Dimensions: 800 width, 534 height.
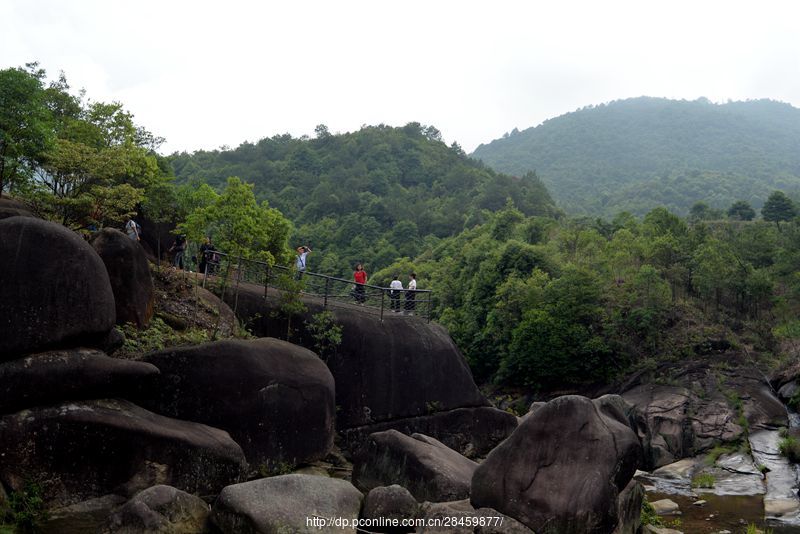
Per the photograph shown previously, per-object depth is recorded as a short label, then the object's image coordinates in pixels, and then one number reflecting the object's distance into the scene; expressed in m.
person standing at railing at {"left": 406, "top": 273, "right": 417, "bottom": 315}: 24.09
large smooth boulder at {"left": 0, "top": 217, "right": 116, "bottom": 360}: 13.53
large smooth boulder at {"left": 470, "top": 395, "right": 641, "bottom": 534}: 12.75
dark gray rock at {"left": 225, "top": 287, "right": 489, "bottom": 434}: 20.64
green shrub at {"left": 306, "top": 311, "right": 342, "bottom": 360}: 20.56
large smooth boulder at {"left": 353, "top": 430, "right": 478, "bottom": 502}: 15.57
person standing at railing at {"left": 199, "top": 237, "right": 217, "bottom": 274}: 20.48
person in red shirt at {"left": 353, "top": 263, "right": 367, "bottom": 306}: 24.81
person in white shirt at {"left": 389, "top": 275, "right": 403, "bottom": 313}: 24.54
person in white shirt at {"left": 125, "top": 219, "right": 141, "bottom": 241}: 20.53
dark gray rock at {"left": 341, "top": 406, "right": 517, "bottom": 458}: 22.25
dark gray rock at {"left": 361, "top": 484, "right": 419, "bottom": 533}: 13.81
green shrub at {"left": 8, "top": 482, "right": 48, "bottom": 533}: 12.15
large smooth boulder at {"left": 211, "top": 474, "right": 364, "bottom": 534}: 12.25
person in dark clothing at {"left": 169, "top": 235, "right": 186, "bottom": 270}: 22.22
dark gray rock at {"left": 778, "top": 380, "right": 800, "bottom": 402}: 32.53
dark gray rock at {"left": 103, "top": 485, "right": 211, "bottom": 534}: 11.58
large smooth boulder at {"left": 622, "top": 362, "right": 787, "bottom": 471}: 30.77
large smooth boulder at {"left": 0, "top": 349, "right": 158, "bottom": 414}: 13.04
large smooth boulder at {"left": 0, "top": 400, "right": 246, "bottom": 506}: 12.79
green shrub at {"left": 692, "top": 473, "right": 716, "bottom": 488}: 25.48
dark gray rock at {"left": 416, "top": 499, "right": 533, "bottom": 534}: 12.78
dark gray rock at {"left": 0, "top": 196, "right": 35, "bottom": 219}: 16.66
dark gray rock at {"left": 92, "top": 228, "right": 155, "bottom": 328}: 16.44
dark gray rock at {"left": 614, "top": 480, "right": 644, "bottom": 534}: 13.74
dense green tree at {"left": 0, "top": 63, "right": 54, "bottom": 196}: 17.11
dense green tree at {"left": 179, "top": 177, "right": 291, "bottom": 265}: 17.84
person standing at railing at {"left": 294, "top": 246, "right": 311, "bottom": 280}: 23.67
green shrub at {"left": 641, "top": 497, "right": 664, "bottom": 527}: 17.63
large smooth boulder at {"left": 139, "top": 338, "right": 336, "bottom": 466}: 15.59
